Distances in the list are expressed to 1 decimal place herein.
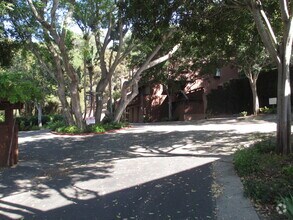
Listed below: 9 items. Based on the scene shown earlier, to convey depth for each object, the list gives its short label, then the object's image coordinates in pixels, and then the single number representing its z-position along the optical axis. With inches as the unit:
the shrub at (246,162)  201.8
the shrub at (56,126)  677.7
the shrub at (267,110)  717.9
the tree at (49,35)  500.9
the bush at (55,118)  1083.4
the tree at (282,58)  247.7
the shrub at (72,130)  559.0
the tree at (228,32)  328.4
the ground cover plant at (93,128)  562.2
